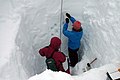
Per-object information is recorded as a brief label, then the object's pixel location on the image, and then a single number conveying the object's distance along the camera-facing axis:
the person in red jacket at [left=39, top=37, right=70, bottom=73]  4.55
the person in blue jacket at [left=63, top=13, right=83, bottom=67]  5.01
